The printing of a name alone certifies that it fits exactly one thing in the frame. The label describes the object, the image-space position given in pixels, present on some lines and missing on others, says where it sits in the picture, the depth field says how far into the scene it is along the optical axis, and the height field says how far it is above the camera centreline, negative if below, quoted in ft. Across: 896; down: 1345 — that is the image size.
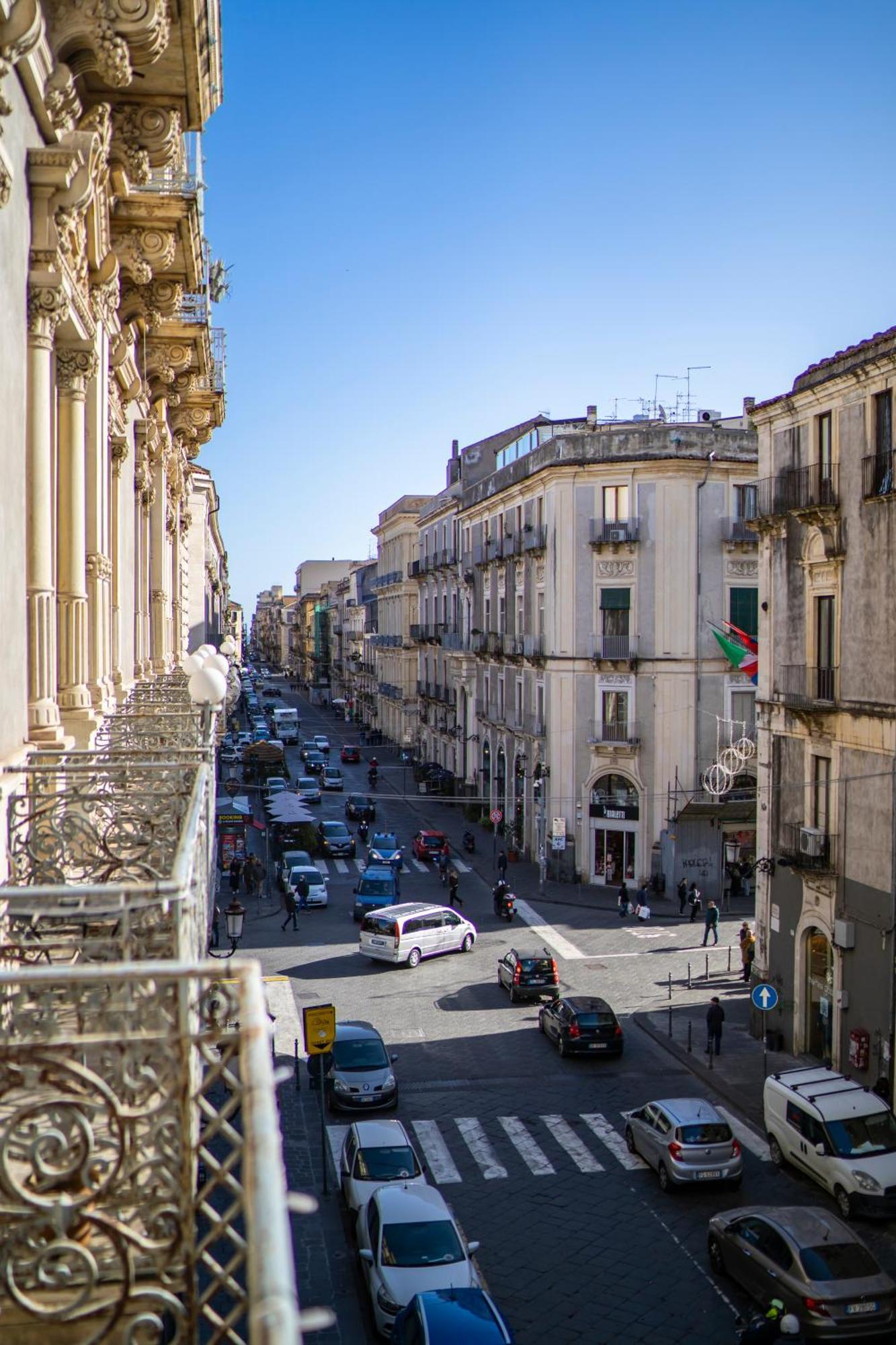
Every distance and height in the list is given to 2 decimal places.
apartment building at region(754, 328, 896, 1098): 72.18 -4.03
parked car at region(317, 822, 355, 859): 156.35 -25.21
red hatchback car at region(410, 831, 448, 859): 151.12 -24.81
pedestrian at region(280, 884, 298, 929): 116.78 -25.21
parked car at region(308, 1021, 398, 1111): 70.49 -25.05
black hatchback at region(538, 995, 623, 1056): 79.92 -25.31
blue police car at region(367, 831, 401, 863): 142.31 -24.50
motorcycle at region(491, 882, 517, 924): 120.06 -25.43
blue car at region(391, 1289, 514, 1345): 40.91 -23.11
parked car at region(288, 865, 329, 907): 125.90 -24.90
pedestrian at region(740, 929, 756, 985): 96.17 -24.74
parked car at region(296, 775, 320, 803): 186.63 -22.48
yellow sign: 65.21 -20.55
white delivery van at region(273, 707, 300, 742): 281.74 -18.92
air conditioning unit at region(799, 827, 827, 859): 77.97 -12.70
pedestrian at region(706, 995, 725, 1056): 80.89 -24.90
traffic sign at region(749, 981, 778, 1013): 72.95 -21.14
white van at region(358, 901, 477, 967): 102.01 -24.50
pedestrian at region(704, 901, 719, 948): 108.68 -24.44
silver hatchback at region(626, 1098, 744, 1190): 60.13 -25.00
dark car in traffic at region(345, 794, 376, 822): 181.16 -24.38
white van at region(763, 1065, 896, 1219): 58.08 -24.53
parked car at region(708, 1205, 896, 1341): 45.75 -24.36
